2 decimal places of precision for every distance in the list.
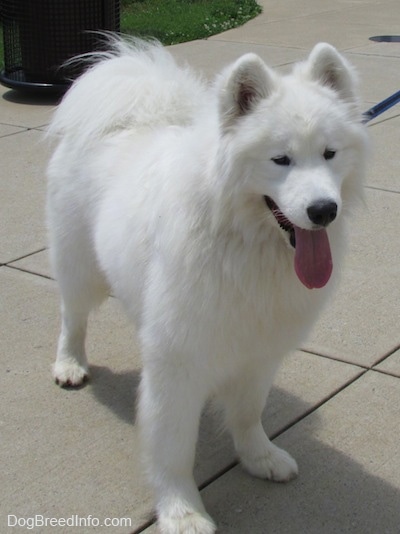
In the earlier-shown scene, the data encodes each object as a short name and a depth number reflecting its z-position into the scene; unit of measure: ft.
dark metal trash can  28.81
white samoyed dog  9.84
